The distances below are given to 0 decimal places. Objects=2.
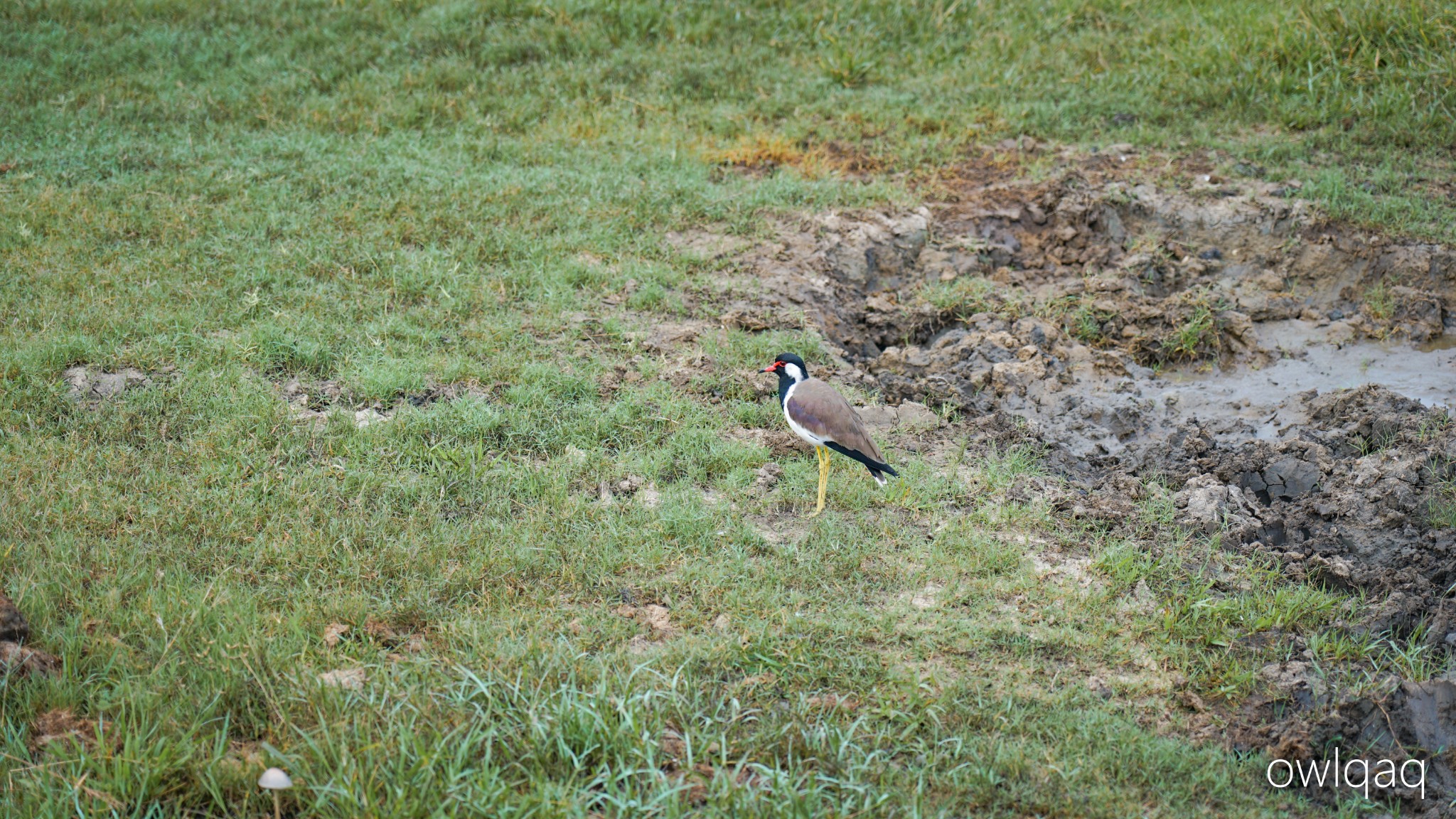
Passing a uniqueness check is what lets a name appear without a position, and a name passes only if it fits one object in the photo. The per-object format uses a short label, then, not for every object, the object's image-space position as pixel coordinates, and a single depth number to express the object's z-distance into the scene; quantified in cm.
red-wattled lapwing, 1035
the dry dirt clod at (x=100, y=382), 1187
